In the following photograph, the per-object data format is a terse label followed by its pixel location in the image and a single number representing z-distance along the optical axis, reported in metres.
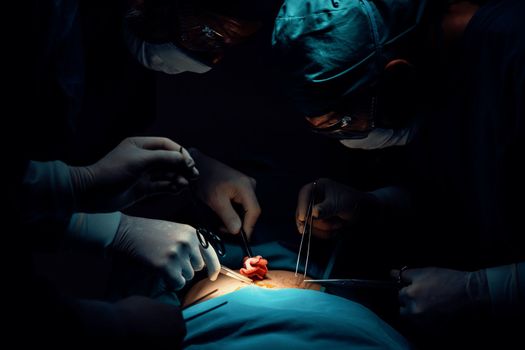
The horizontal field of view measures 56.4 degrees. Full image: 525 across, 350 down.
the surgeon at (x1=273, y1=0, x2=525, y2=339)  1.64
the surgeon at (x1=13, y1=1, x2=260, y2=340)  1.26
